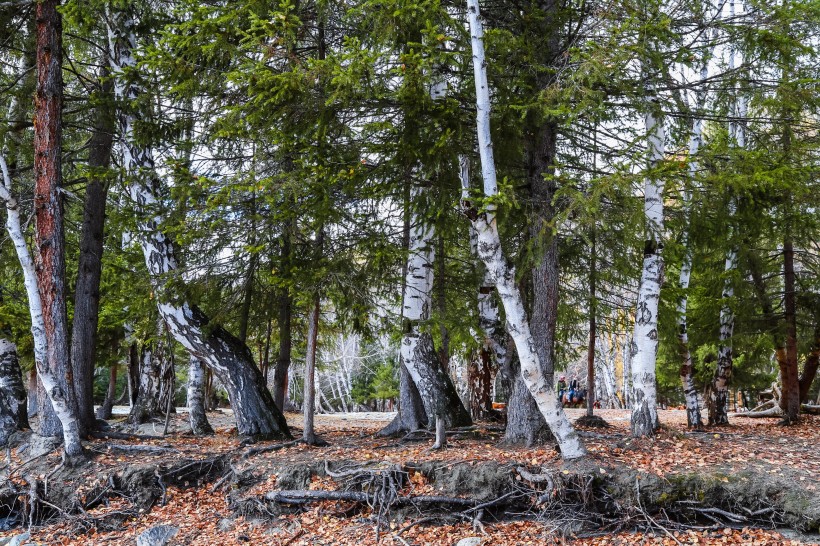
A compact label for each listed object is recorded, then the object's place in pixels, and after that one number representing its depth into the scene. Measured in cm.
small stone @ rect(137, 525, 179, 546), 734
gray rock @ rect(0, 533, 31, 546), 772
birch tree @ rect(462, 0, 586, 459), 698
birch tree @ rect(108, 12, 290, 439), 982
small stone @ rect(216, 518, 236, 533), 768
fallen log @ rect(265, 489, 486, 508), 731
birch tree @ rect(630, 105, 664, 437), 830
